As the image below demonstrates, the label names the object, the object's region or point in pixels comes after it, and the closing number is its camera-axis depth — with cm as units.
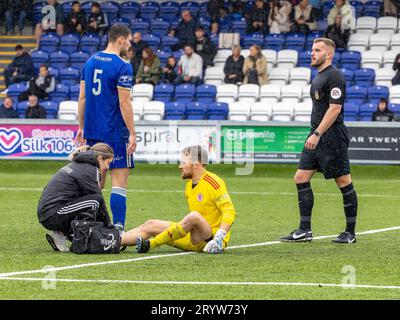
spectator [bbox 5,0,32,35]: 3225
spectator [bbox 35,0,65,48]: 3123
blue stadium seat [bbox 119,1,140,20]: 3225
